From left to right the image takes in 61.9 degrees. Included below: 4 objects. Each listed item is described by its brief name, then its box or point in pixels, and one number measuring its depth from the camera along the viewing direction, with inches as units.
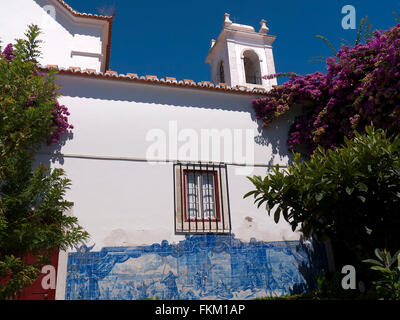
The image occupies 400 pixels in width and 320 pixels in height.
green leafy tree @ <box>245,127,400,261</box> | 185.6
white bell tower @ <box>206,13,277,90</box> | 613.3
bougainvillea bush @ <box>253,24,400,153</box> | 270.7
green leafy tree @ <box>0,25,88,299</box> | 192.9
